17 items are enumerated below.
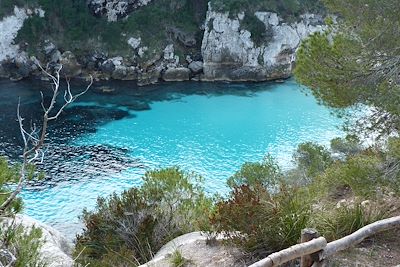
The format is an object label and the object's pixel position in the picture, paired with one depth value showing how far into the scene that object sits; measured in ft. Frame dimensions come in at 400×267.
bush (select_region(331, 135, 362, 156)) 57.57
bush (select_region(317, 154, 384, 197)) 25.11
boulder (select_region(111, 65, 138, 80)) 144.36
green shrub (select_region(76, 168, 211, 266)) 28.94
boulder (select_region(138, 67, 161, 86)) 139.13
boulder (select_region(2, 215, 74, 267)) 24.56
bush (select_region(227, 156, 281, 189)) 50.39
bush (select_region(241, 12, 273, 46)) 147.95
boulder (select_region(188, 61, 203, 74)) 144.97
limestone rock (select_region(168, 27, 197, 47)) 155.53
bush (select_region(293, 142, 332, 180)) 56.29
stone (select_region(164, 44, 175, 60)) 149.59
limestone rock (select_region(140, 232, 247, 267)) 19.65
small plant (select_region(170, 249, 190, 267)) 20.76
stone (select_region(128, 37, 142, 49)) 153.79
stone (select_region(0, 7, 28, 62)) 150.61
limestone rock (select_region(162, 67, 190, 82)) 142.20
